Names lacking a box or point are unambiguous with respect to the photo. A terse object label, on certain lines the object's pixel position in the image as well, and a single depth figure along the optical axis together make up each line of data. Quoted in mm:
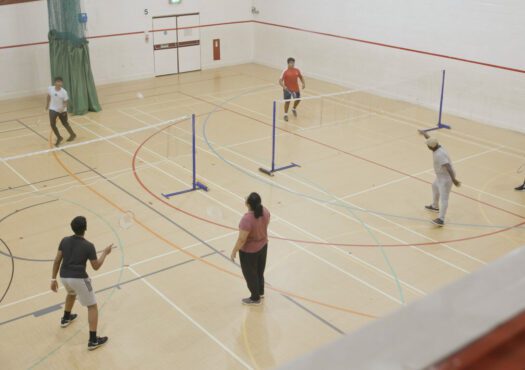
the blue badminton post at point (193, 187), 13524
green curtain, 19531
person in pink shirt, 8703
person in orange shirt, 19062
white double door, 25156
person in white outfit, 11688
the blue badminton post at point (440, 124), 18578
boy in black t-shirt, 7879
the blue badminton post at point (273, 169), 14711
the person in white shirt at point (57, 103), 15977
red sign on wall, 26908
